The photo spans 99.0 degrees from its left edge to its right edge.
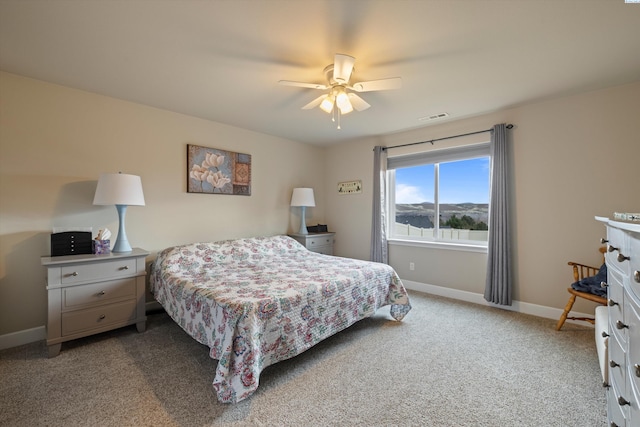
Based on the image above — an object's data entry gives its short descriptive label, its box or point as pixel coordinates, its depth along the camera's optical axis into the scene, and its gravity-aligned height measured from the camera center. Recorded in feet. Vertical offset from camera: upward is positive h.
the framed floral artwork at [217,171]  11.12 +1.74
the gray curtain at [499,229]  10.13 -0.65
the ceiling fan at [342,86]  6.28 +3.17
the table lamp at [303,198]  13.91 +0.67
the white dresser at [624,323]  2.86 -1.37
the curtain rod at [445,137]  10.19 +3.18
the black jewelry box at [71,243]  7.77 -0.94
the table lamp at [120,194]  8.05 +0.51
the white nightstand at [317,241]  13.80 -1.56
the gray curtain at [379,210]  13.50 +0.06
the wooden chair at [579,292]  7.72 -2.29
